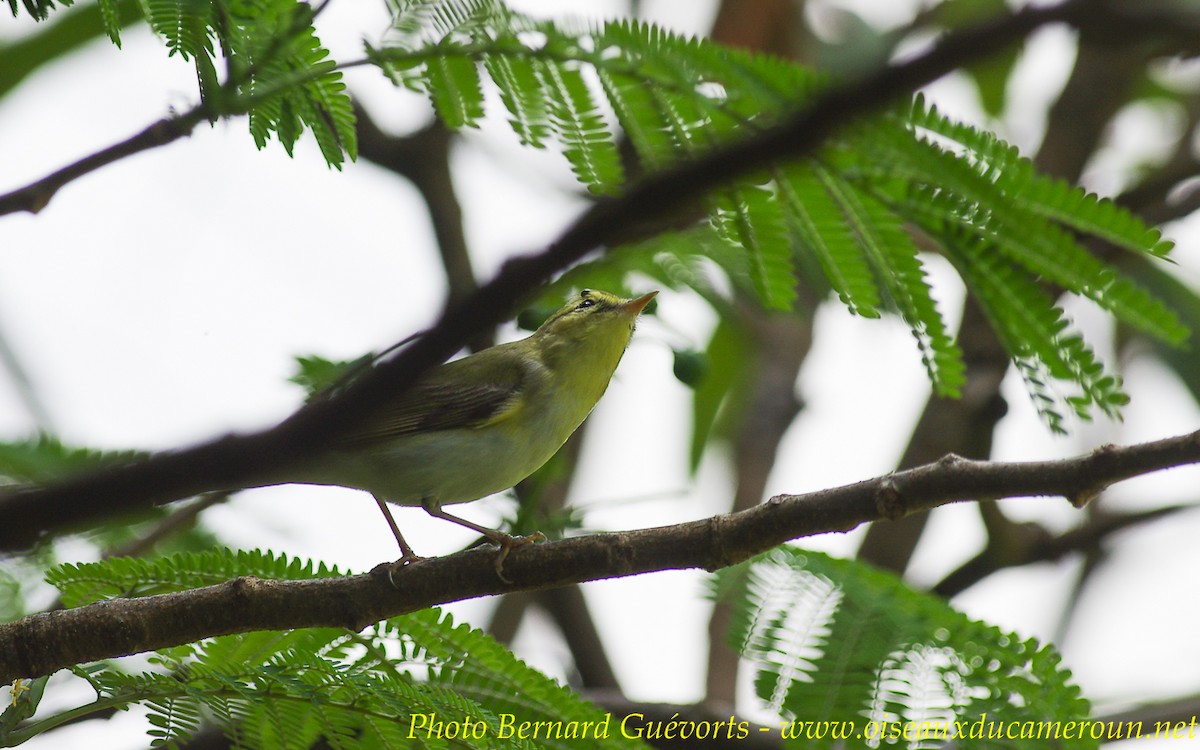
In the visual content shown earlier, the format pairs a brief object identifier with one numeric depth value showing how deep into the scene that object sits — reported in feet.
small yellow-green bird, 31.73
